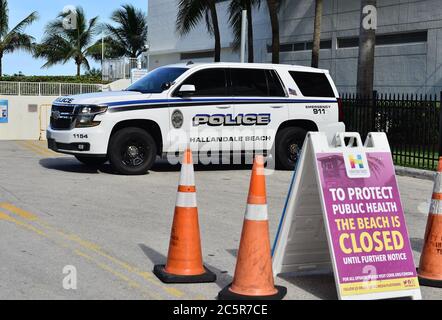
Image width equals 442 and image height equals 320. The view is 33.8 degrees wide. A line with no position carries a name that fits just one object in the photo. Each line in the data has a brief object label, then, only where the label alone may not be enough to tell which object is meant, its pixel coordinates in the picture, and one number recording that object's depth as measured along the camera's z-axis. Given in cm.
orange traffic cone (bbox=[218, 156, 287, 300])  548
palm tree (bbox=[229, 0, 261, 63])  2797
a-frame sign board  551
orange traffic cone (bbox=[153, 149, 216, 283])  602
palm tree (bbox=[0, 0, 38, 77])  4922
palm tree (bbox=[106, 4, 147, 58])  5738
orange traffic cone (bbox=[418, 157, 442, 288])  614
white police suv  1262
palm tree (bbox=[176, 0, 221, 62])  2833
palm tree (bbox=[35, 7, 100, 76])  5556
